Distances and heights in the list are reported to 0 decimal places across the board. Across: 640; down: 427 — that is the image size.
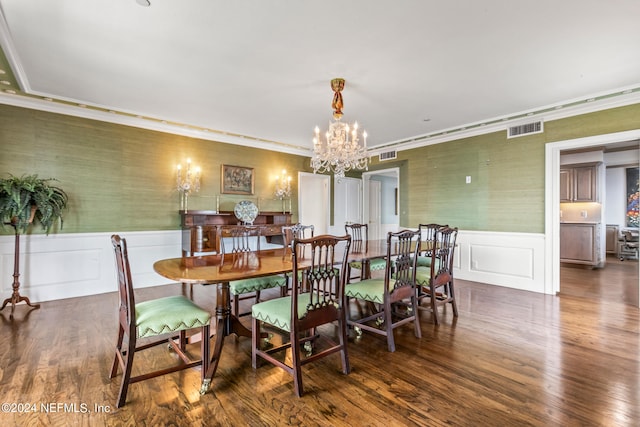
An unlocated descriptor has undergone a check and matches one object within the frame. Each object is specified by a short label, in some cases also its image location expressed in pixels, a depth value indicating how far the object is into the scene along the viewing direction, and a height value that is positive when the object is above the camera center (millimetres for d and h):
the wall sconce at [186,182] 4961 +511
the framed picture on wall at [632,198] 7242 +348
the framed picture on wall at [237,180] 5516 +618
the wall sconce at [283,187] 6191 +538
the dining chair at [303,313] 1948 -685
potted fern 3324 +91
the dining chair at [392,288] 2586 -675
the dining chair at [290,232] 3641 -230
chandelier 3482 +789
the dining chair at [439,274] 3135 -652
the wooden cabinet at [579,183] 6354 +634
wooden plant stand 3498 -827
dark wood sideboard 4605 -225
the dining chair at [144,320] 1799 -665
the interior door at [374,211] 7840 +55
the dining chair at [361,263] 3469 -564
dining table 1969 -401
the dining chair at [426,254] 3519 -557
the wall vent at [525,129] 4453 +1247
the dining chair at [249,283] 2875 -675
